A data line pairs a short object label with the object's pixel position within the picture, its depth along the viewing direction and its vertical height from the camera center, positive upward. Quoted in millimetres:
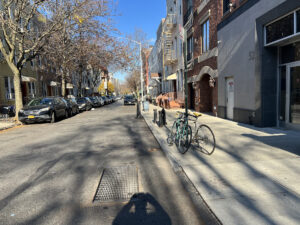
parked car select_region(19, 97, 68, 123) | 11812 -569
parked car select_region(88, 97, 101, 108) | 29056 -333
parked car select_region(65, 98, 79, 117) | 16328 -666
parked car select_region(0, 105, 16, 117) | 15927 -648
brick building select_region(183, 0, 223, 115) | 12422 +3480
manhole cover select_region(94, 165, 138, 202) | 3321 -1541
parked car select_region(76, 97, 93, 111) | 21656 -415
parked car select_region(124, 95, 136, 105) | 32688 -200
